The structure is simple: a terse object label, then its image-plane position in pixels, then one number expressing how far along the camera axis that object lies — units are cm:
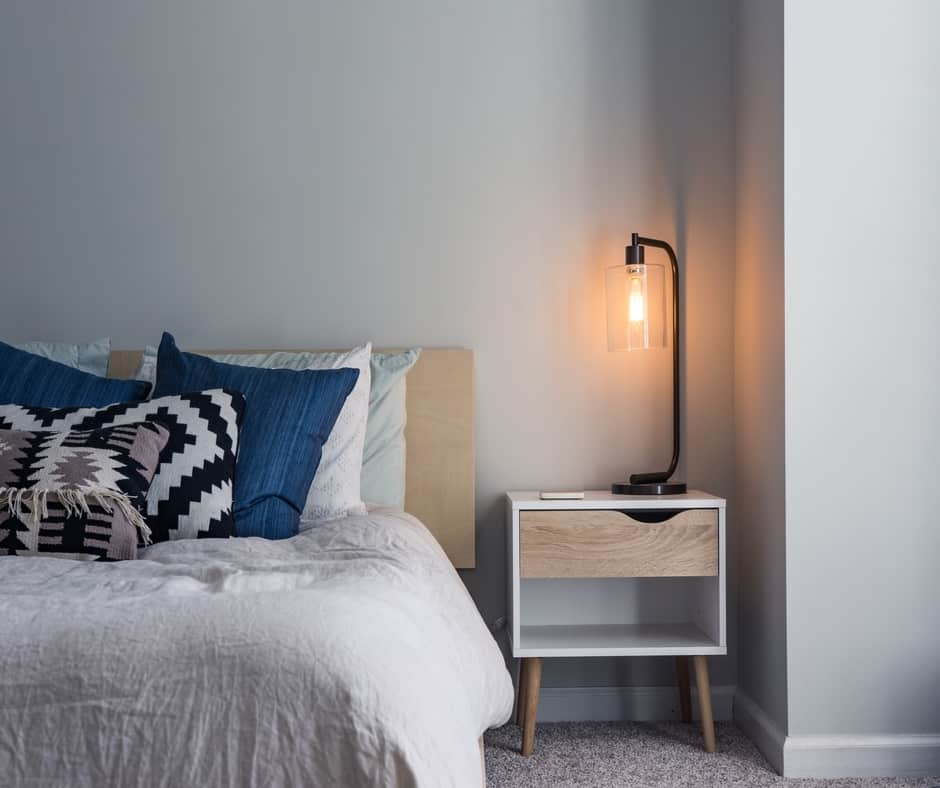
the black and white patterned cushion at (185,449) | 173
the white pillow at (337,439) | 204
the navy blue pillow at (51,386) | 206
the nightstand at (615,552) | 221
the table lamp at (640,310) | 236
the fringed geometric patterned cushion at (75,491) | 154
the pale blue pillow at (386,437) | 233
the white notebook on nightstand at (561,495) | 226
